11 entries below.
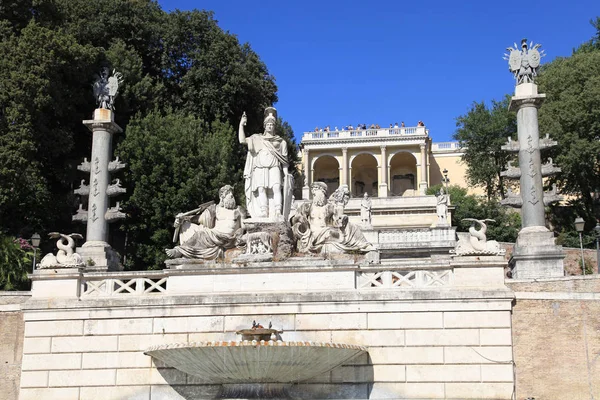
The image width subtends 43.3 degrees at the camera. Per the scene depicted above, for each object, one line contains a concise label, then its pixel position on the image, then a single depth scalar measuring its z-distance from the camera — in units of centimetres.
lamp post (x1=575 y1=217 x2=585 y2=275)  2748
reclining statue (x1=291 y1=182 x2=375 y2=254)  1991
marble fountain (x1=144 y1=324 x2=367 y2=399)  1656
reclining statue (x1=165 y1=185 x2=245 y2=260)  2003
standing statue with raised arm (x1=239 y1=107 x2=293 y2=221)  2072
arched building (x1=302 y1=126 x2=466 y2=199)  6750
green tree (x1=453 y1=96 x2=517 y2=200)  4981
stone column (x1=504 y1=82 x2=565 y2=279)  2523
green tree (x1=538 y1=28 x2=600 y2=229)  3959
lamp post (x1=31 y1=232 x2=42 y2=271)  2639
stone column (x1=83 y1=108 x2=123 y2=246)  2881
